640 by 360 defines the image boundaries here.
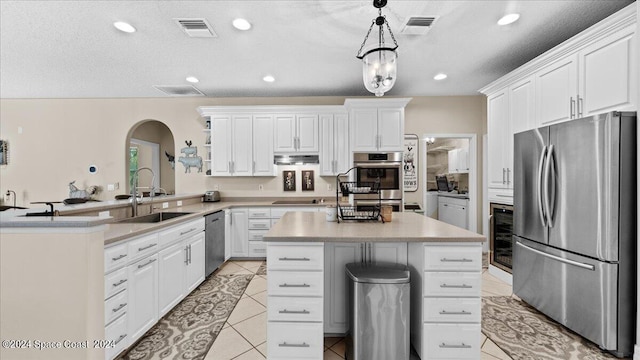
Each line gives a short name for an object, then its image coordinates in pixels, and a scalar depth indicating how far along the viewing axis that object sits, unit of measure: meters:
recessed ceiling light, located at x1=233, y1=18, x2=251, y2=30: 2.50
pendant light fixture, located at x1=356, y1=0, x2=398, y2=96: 1.89
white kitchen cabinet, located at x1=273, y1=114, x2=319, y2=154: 4.49
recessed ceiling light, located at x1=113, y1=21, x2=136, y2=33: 2.55
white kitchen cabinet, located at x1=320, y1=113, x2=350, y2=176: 4.48
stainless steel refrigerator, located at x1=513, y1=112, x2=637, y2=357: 1.90
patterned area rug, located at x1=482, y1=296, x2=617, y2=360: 2.00
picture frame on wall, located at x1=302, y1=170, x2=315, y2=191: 4.87
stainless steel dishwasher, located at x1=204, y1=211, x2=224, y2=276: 3.37
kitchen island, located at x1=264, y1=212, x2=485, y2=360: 1.72
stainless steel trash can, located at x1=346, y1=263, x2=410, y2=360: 1.73
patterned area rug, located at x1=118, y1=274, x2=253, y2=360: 2.03
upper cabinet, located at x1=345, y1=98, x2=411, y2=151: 4.26
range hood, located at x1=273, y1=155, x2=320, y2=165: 4.48
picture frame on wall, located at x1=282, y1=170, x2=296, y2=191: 4.88
